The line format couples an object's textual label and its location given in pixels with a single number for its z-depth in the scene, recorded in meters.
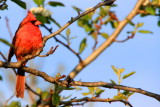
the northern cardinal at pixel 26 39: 7.89
